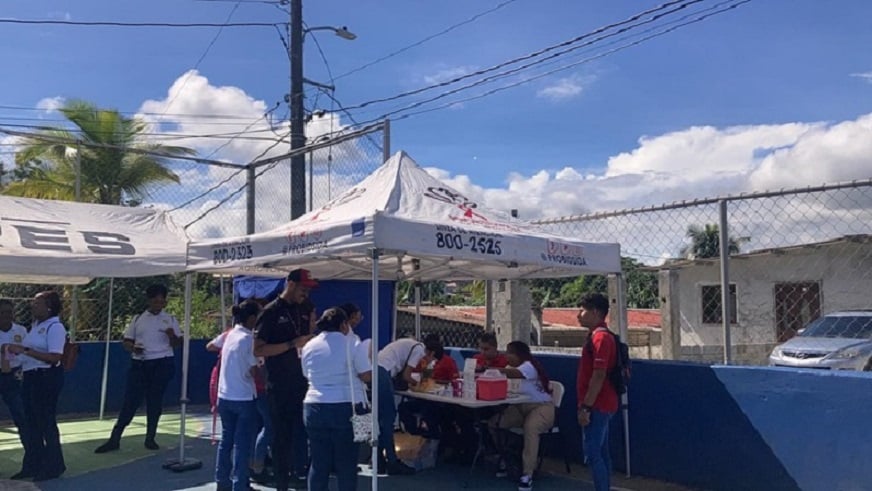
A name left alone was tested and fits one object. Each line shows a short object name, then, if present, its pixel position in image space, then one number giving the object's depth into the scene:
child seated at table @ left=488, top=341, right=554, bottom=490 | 7.05
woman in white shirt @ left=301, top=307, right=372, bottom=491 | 5.34
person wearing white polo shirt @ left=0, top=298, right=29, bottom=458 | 7.52
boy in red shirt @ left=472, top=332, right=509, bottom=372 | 8.05
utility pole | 13.69
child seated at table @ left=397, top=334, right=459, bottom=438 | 8.13
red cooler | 7.10
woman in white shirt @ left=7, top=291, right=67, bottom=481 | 7.11
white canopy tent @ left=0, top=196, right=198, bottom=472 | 8.32
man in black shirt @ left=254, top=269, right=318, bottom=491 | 6.27
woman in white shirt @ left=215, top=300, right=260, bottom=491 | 6.30
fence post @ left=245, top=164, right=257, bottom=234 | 11.46
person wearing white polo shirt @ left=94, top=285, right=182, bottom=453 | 9.02
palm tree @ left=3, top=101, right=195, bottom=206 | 15.61
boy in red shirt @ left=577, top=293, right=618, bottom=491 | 5.88
